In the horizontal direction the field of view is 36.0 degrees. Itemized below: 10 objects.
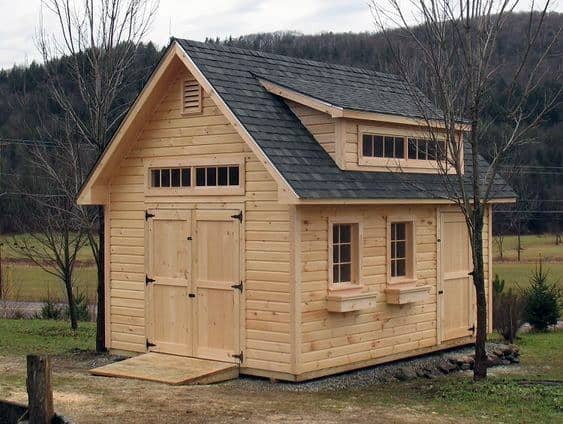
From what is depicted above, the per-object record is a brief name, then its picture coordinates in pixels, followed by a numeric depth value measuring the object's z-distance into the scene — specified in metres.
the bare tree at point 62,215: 18.05
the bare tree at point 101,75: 15.56
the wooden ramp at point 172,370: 12.30
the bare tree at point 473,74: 11.85
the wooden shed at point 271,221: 12.41
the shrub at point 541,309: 21.66
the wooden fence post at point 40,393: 8.75
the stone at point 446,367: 14.33
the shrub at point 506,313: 18.67
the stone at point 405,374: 13.52
